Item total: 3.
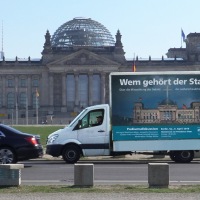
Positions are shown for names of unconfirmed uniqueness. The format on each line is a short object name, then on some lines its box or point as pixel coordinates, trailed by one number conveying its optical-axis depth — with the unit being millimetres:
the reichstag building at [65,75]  142875
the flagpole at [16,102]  134300
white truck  27938
